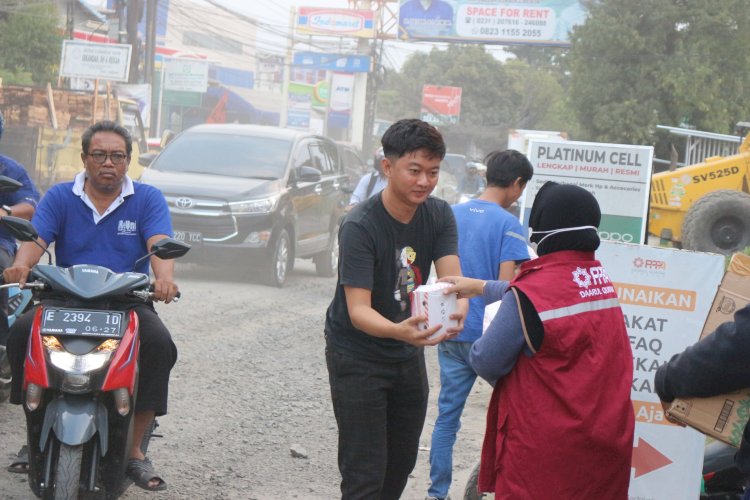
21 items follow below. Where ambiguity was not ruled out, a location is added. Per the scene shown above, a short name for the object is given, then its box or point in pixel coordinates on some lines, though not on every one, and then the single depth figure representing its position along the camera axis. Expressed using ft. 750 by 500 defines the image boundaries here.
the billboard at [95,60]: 92.12
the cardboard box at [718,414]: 9.34
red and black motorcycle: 14.14
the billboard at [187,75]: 157.58
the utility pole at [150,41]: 100.83
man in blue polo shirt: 15.87
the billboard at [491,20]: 141.49
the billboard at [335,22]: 168.86
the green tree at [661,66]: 92.32
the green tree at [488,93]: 179.42
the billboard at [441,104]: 174.29
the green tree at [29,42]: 92.98
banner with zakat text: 16.33
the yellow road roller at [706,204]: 54.08
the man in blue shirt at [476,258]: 17.19
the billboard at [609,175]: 26.37
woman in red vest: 10.72
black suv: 41.01
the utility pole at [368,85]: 157.29
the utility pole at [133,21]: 99.25
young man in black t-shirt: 12.56
